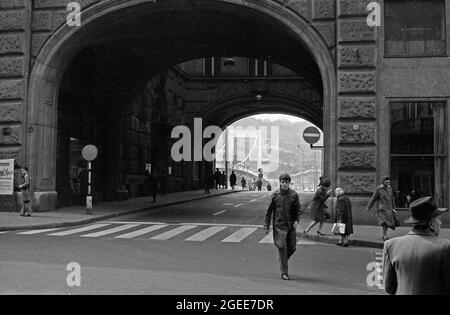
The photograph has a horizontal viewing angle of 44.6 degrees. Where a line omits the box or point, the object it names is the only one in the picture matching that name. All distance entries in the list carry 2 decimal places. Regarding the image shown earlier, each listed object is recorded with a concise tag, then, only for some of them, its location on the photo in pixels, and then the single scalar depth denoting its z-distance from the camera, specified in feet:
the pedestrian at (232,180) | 170.73
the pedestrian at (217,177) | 161.76
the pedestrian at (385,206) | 43.57
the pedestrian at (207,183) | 124.47
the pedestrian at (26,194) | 57.31
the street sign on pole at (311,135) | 84.89
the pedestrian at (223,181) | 175.44
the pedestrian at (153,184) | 88.00
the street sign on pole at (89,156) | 61.97
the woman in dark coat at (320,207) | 46.26
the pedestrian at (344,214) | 42.29
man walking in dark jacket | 29.37
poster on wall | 60.80
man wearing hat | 11.89
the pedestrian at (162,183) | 109.81
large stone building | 54.29
